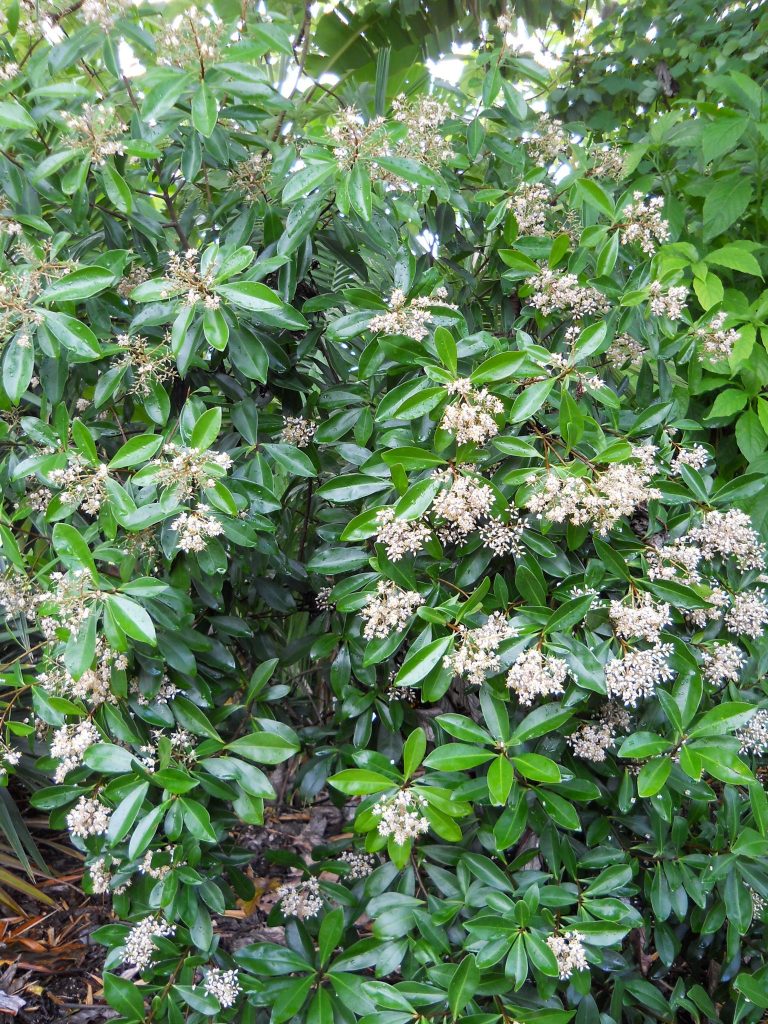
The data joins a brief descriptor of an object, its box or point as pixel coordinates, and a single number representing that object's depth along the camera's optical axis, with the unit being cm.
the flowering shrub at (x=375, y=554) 134
